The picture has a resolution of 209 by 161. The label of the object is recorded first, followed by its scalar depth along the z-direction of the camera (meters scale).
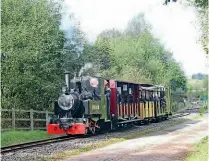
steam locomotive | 17.92
